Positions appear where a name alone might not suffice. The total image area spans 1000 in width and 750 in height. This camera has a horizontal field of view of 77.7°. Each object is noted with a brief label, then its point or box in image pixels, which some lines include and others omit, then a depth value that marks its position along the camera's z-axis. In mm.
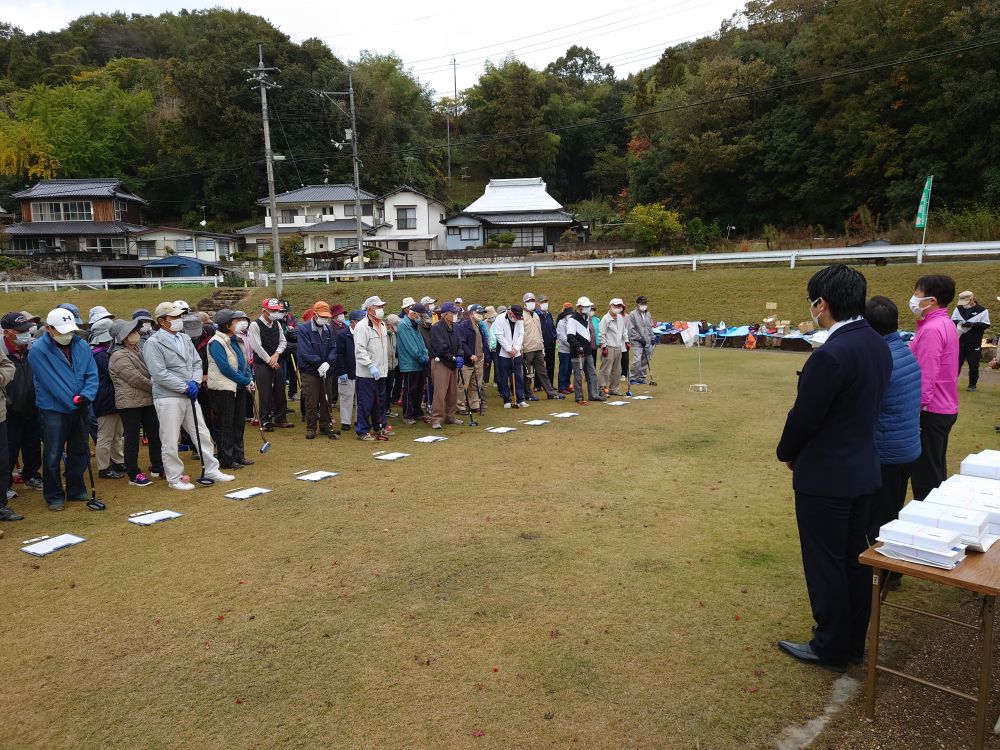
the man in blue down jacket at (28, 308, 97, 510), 6289
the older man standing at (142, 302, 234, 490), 6805
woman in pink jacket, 4699
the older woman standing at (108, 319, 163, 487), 7039
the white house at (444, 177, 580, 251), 47906
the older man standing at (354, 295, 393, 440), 9258
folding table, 2723
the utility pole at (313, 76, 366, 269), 31234
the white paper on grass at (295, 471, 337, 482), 7371
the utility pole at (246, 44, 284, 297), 25094
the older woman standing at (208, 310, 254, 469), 7703
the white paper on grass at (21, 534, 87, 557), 5330
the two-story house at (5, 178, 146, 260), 47594
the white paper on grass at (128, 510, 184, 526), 6016
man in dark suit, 3184
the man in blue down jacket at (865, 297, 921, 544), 3899
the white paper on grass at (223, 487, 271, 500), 6734
